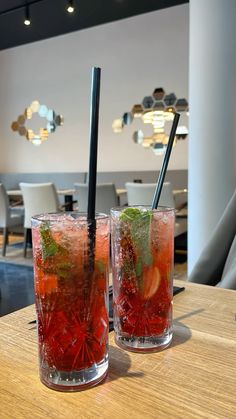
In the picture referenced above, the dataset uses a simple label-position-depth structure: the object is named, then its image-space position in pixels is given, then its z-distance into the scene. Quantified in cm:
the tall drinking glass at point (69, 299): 48
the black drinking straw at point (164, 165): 65
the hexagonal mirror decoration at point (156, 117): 580
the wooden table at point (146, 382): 43
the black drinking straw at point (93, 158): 48
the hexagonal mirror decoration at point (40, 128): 689
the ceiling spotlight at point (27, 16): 520
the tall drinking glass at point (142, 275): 58
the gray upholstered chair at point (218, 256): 115
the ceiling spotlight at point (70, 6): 488
